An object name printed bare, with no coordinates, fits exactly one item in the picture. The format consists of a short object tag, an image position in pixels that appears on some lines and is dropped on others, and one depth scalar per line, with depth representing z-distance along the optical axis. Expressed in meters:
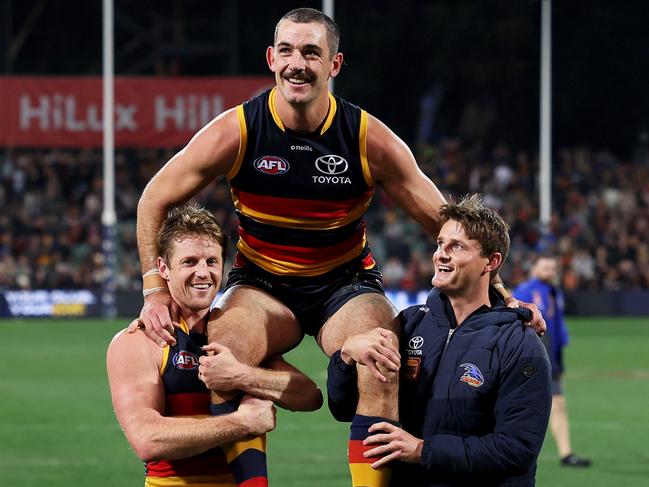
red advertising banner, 31.53
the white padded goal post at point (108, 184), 29.56
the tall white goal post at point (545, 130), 31.34
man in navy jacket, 5.86
